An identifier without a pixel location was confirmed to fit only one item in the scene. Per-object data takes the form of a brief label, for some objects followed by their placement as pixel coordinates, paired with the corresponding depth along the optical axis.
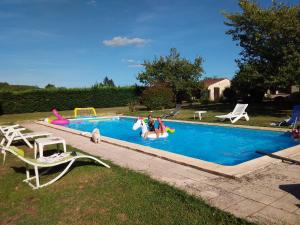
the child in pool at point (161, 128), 13.35
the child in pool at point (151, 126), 13.54
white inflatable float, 13.30
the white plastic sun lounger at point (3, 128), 10.16
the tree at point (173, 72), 33.94
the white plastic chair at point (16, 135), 9.41
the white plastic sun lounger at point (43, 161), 5.48
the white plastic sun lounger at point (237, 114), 15.00
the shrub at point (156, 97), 26.14
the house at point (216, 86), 43.11
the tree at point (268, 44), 16.27
